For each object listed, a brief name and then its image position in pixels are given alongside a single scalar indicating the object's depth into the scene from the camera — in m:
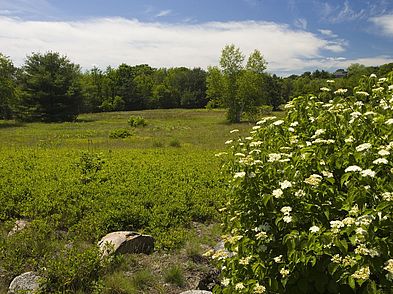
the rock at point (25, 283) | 5.74
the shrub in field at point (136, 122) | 40.22
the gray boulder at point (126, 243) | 7.08
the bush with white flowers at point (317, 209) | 2.97
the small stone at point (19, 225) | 7.80
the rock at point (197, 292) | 5.76
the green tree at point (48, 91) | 48.97
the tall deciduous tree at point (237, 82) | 52.66
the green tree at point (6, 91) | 46.12
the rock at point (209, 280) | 6.44
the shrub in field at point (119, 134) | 28.78
